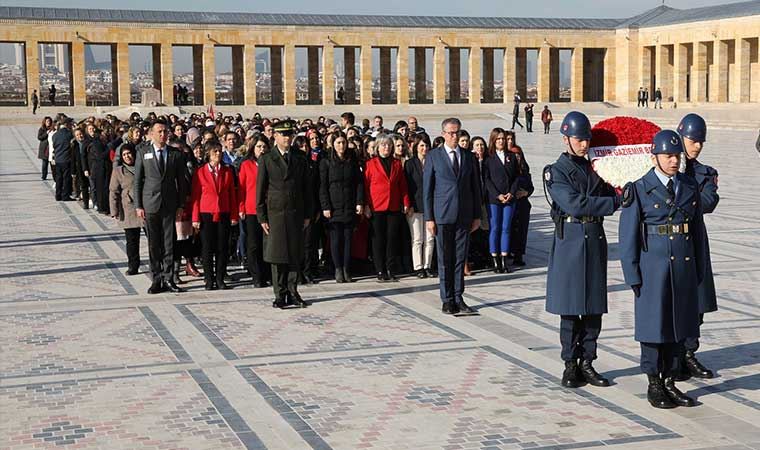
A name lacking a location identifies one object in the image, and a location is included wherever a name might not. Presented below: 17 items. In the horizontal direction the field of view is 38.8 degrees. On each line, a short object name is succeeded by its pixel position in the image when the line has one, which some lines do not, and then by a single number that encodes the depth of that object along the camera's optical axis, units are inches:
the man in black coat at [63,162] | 787.4
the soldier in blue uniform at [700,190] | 283.7
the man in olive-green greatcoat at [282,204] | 397.7
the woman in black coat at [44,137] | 882.1
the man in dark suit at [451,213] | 385.4
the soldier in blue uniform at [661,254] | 265.7
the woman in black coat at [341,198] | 457.4
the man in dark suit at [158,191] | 430.9
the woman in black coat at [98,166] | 674.2
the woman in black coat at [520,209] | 484.1
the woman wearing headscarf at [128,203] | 458.3
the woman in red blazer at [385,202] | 459.5
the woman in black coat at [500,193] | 477.4
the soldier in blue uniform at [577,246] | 282.2
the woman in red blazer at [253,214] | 433.7
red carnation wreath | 281.3
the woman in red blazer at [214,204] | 435.2
